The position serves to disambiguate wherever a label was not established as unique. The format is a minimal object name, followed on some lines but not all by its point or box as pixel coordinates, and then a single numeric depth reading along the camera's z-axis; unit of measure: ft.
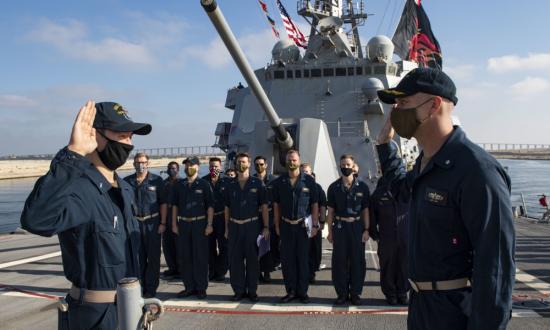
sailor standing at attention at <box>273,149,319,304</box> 15.85
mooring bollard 5.11
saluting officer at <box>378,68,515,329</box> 4.99
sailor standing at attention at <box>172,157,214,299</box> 16.61
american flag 45.37
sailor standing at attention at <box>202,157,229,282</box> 19.58
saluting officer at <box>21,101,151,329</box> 5.30
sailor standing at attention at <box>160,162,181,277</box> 19.75
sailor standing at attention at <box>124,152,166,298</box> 16.72
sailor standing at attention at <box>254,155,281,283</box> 18.29
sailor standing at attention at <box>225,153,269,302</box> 16.12
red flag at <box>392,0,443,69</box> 53.78
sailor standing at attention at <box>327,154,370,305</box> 15.51
